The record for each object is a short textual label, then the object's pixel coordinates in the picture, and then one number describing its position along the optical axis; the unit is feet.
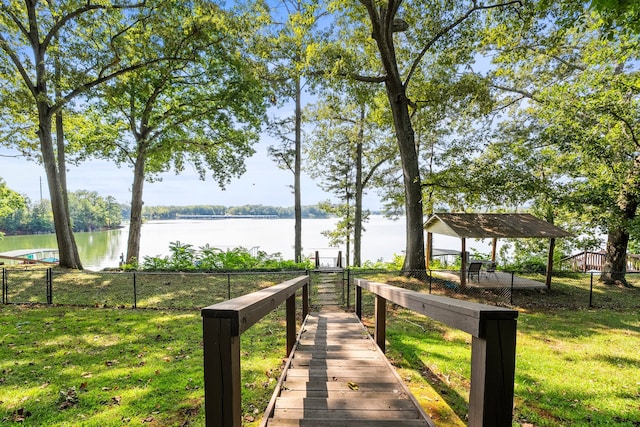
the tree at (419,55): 34.06
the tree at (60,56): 35.09
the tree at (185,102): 38.11
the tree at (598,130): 31.76
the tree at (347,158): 63.41
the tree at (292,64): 37.52
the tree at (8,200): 74.29
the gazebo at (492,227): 32.28
